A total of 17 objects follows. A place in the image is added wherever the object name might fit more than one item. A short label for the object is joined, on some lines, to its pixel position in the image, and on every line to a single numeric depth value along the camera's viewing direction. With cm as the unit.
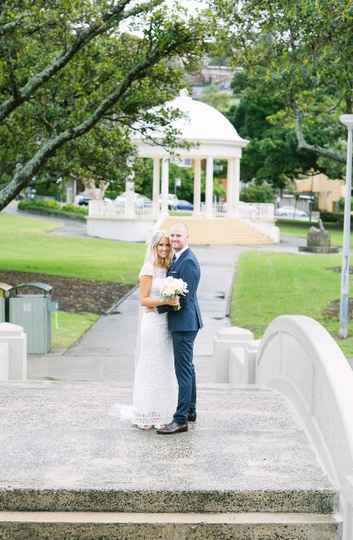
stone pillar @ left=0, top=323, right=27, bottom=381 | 1165
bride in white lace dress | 748
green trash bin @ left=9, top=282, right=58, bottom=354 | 1491
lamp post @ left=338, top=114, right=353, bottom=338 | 1662
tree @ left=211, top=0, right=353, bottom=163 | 1703
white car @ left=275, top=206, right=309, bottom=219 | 7183
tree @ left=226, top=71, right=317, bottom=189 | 5232
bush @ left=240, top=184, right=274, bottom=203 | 6937
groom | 745
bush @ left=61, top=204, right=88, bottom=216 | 5777
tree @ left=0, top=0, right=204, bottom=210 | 1798
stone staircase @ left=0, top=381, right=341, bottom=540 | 583
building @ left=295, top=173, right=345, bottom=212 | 7912
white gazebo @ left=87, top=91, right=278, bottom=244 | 4500
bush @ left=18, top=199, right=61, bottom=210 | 6049
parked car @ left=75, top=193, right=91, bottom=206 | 7181
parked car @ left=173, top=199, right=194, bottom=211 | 6344
